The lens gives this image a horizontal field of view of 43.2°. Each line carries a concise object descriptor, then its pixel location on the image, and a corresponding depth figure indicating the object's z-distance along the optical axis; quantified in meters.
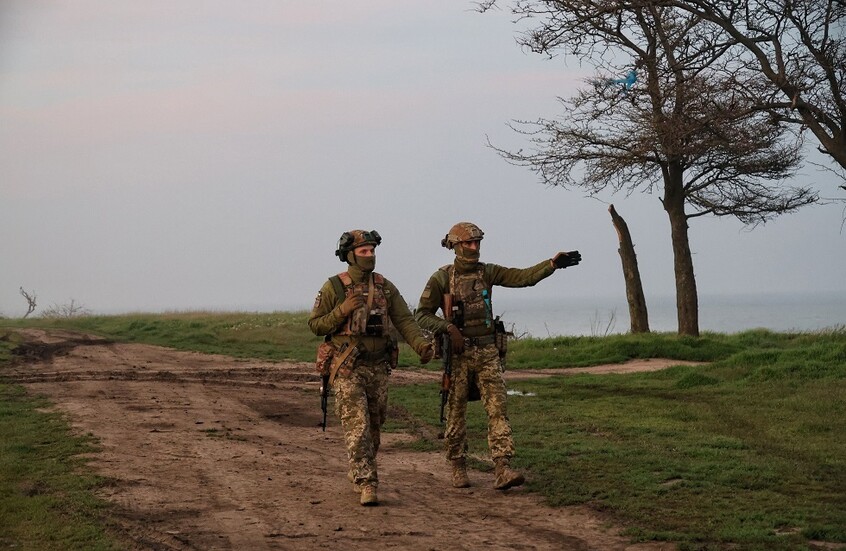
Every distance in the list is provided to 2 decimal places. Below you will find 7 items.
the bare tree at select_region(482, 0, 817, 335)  18.52
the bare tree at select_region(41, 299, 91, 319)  51.91
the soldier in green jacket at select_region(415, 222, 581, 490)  9.77
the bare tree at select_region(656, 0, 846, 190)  17.97
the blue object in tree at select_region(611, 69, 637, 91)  22.34
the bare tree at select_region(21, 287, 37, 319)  54.72
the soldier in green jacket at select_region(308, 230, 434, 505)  9.43
